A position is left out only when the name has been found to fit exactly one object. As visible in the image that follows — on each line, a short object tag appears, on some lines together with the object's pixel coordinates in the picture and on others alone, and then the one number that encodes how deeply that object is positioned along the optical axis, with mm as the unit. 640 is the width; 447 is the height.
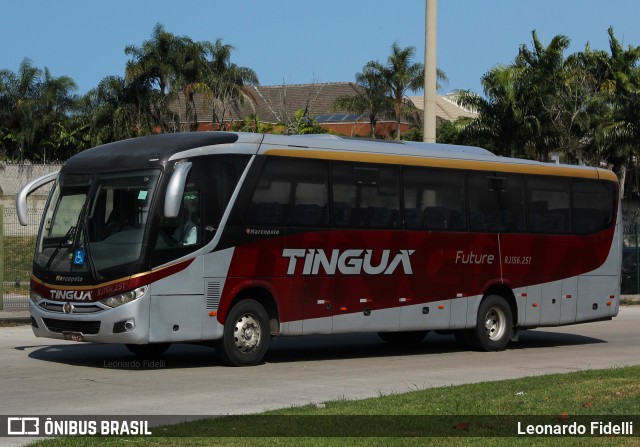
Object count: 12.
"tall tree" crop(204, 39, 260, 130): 64188
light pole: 22422
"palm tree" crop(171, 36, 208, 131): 64125
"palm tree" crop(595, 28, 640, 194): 52719
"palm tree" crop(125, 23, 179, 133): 63750
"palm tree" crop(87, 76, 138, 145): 64062
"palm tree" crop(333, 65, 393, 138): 72875
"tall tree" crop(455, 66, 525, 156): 51656
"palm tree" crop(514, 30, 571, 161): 51156
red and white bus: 15586
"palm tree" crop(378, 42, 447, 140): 71688
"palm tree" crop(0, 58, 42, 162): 80250
